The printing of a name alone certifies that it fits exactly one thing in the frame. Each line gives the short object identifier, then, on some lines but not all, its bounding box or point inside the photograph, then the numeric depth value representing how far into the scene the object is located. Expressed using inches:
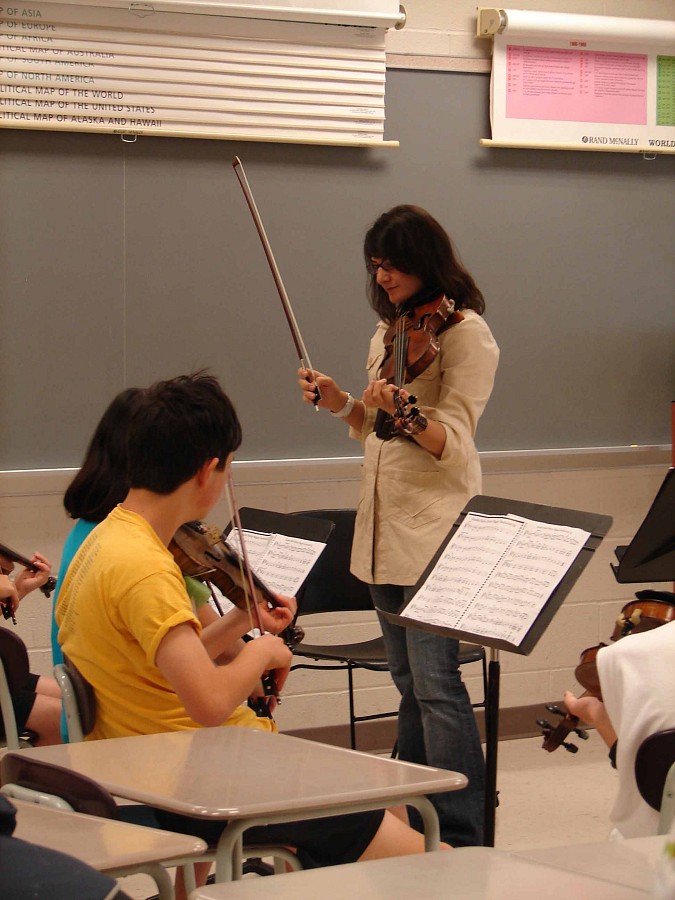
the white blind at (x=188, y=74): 237.3
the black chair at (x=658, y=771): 160.8
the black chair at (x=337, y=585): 240.7
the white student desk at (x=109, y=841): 144.4
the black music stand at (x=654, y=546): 194.9
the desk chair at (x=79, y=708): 171.8
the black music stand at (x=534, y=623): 178.3
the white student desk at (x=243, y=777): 151.8
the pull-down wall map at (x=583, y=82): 257.7
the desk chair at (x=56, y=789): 151.5
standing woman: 211.2
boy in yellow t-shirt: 166.9
